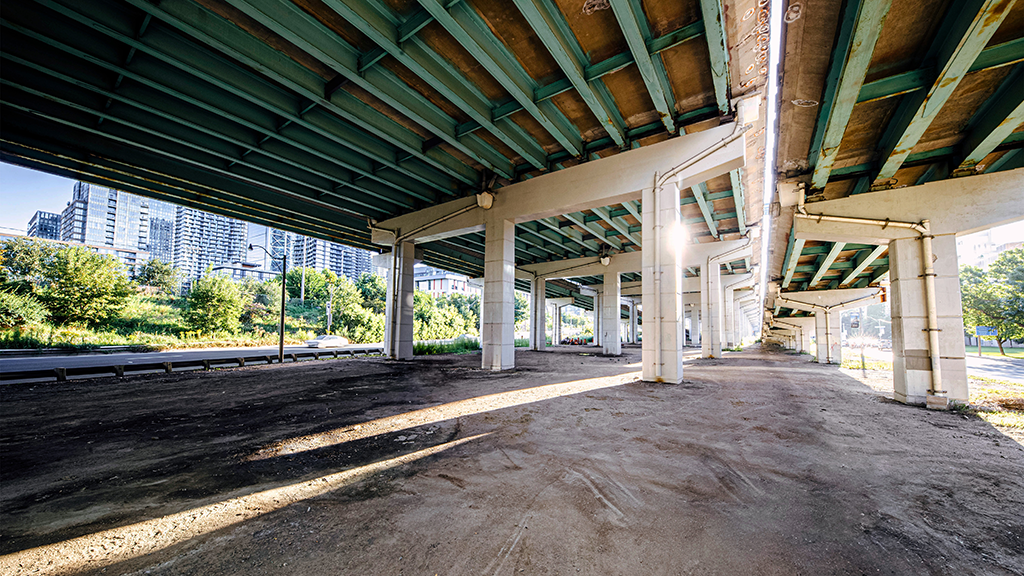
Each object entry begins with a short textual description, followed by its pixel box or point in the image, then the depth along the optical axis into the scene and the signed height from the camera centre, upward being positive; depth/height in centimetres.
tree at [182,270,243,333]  3509 +97
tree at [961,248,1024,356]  3294 +202
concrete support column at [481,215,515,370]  1519 +86
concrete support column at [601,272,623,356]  2631 +17
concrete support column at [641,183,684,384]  1137 +83
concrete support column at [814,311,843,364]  2259 -116
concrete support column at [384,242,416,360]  2033 +57
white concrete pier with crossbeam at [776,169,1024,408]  793 +130
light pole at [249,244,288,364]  1883 +97
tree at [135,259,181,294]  4569 +499
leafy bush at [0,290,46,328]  2483 +34
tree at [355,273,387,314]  5744 +419
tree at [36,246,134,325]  2781 +209
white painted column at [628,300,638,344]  5220 -66
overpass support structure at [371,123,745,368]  1121 +429
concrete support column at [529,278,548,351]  3206 +21
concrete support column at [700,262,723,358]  2402 +19
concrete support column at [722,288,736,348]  3678 +20
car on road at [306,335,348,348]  3547 -259
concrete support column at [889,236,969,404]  811 +0
